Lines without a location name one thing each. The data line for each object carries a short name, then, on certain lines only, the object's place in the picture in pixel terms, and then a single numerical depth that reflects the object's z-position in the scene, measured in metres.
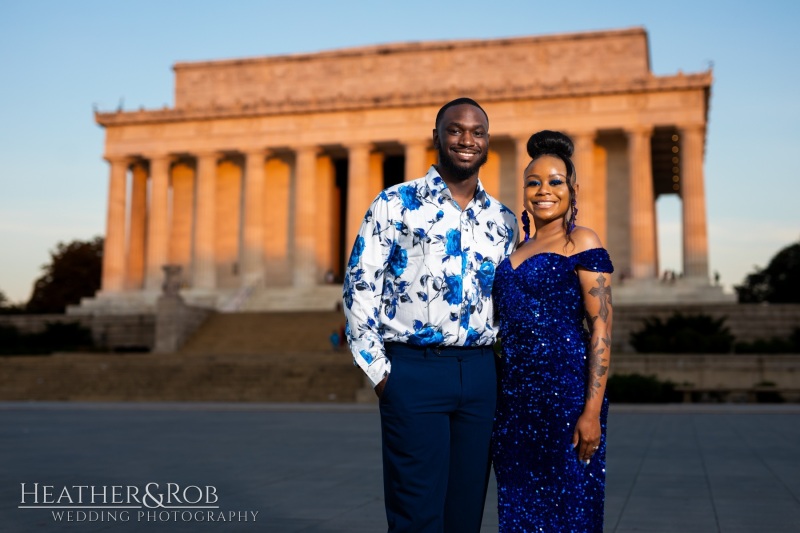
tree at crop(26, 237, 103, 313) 82.12
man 5.28
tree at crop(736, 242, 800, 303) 77.69
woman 5.52
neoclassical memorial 56.25
